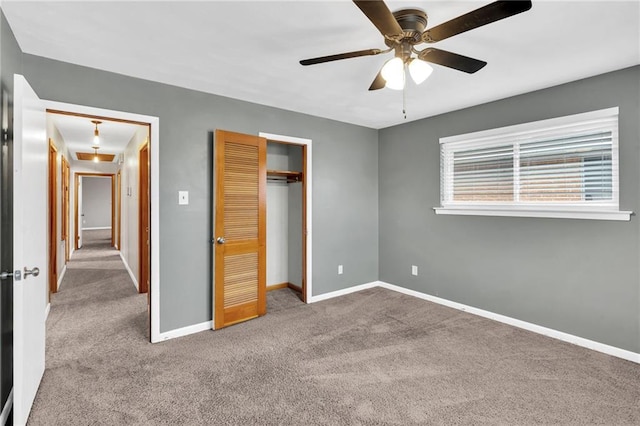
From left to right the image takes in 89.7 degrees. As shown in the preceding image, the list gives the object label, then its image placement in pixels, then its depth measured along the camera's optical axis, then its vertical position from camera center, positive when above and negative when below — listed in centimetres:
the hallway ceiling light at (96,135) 450 +127
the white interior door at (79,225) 896 -43
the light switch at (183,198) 314 +13
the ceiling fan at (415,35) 145 +93
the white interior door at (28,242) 174 -19
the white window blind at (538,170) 285 +42
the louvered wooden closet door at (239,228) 327 -18
